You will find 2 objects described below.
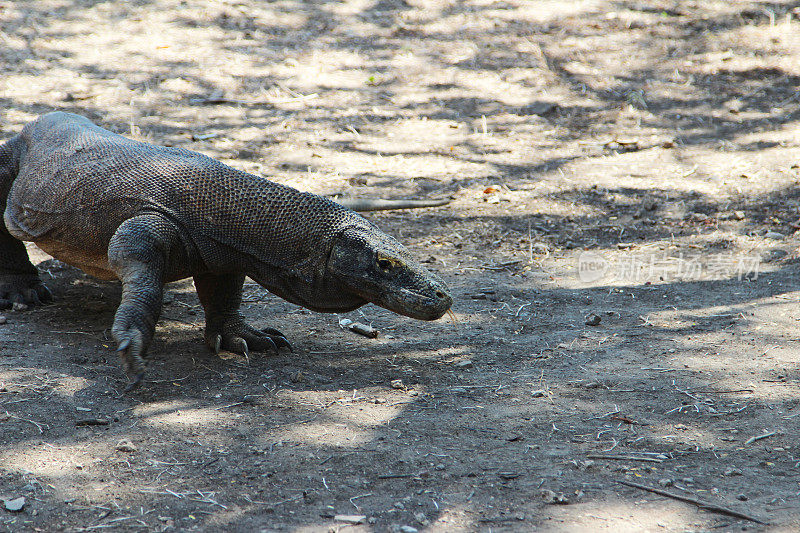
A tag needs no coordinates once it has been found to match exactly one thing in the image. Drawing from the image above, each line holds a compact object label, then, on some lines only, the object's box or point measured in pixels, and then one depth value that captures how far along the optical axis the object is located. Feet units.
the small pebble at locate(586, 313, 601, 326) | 27.07
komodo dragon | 21.26
